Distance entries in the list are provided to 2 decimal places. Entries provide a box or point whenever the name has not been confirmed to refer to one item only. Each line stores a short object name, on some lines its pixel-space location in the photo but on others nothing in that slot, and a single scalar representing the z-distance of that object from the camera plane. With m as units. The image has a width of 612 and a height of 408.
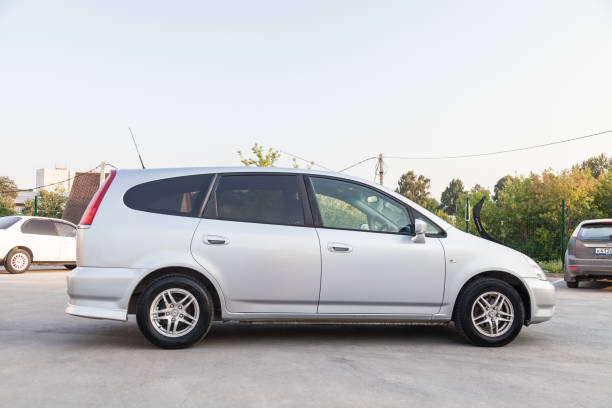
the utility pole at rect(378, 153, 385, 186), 37.81
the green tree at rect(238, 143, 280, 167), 36.84
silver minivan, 5.73
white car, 15.46
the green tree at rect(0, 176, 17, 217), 75.55
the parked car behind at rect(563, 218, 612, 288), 12.68
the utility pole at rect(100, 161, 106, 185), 39.90
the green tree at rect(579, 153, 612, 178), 80.62
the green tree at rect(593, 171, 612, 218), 30.81
